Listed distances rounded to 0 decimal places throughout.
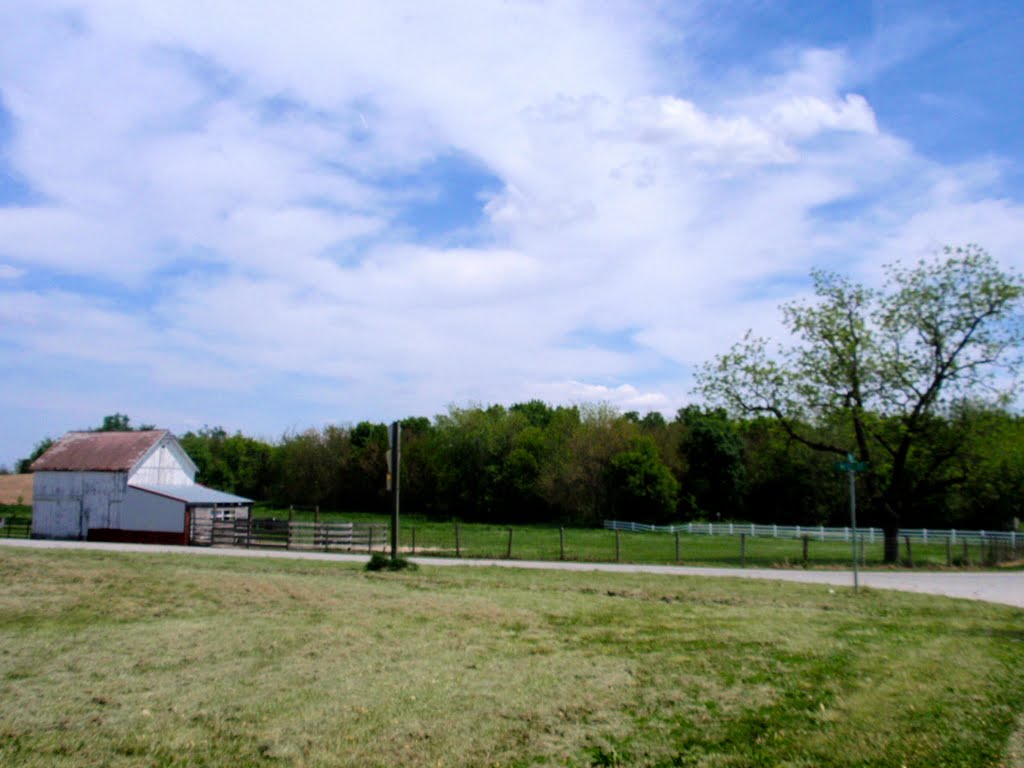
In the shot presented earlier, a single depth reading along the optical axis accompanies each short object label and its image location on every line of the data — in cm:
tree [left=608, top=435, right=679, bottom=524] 6819
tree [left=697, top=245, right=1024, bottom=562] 2906
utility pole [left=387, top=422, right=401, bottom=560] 2269
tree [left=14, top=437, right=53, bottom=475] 11294
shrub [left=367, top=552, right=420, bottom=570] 2128
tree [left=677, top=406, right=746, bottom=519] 7200
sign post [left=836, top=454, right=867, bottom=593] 1641
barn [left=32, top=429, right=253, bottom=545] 4218
